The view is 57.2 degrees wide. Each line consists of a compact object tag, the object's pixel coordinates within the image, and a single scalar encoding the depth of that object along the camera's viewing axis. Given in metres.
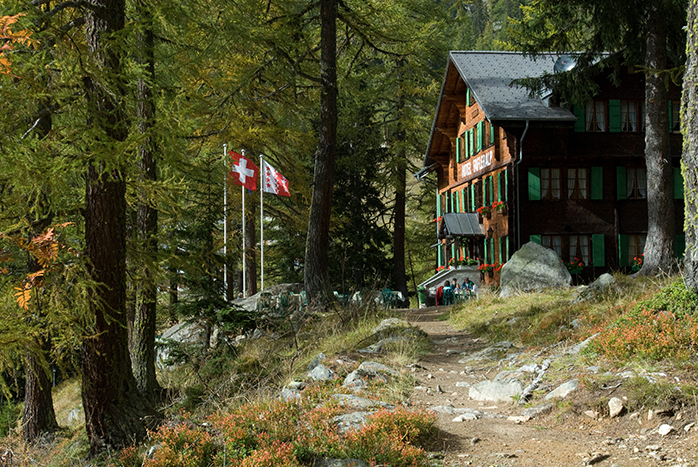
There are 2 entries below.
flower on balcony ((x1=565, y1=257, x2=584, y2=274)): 22.38
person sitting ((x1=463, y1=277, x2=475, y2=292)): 25.00
